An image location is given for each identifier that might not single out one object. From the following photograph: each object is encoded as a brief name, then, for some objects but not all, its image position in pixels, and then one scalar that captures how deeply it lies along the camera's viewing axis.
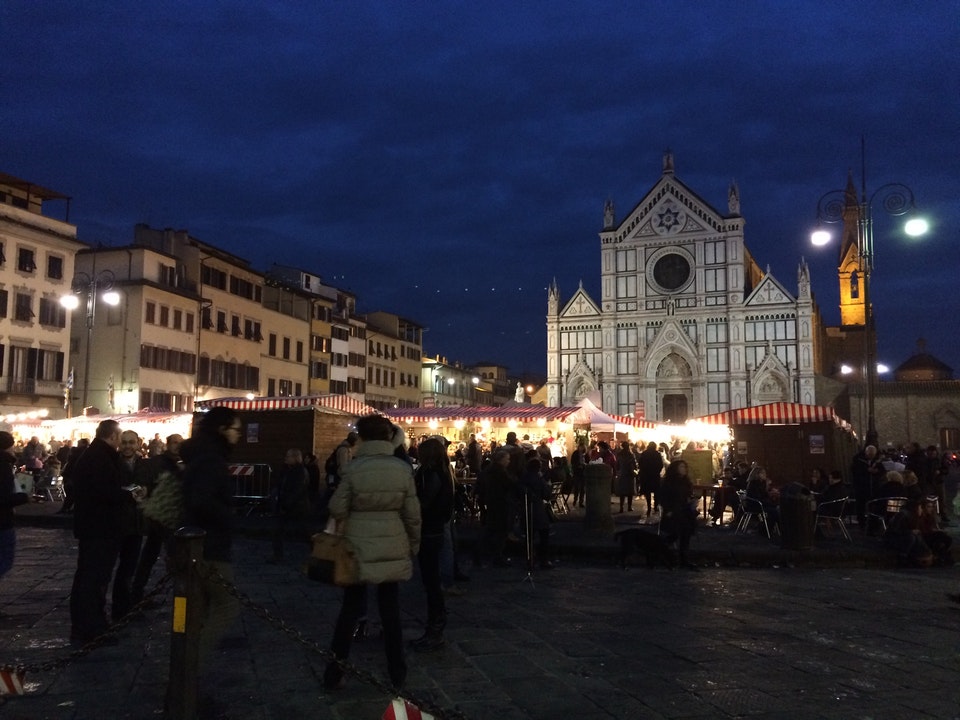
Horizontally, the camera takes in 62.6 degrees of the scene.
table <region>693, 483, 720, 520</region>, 15.93
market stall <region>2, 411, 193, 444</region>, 22.78
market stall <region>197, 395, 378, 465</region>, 16.80
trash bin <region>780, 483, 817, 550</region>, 11.38
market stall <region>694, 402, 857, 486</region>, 19.41
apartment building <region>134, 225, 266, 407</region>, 39.00
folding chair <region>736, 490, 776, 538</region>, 13.77
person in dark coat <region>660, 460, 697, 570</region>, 10.52
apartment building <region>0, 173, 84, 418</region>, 31.80
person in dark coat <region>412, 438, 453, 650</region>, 5.76
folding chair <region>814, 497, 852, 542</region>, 12.62
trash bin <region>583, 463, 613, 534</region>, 13.15
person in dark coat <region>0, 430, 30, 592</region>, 6.35
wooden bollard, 3.69
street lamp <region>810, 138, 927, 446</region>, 16.02
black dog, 10.42
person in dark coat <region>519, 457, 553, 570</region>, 9.92
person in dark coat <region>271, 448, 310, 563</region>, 10.09
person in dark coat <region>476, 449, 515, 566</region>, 9.46
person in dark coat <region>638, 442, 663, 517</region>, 15.77
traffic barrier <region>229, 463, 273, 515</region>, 15.98
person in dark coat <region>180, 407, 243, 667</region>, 4.23
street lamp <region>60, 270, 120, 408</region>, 35.12
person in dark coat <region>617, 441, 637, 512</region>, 17.20
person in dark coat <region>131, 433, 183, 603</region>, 6.63
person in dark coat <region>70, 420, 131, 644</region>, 5.71
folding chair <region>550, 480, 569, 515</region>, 17.18
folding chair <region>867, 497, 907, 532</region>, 11.73
